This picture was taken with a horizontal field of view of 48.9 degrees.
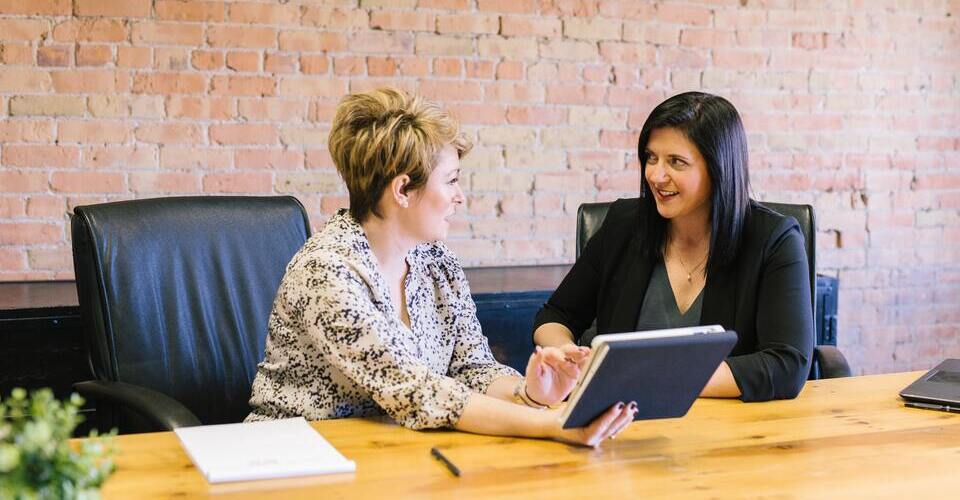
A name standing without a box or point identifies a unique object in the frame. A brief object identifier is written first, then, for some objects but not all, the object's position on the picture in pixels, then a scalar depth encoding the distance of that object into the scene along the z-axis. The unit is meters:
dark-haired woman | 2.06
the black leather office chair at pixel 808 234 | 2.29
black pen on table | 1.50
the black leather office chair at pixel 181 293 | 2.07
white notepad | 1.45
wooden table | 1.43
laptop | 1.90
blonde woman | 1.70
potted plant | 0.77
